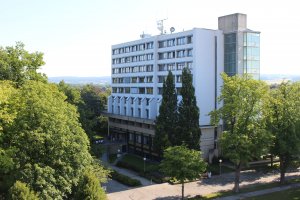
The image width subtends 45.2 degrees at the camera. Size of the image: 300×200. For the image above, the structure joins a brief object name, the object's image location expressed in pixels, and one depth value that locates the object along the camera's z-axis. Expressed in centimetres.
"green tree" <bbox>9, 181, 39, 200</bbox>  2522
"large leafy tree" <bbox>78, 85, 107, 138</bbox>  8800
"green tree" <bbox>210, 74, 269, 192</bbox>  4669
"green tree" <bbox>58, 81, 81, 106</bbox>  6050
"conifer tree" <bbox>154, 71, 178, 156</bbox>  5675
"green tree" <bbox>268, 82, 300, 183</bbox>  4956
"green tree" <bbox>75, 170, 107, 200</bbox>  2962
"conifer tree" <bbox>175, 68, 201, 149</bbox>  5616
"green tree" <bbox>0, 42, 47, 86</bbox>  3919
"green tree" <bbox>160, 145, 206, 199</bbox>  4328
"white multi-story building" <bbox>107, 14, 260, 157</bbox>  6606
